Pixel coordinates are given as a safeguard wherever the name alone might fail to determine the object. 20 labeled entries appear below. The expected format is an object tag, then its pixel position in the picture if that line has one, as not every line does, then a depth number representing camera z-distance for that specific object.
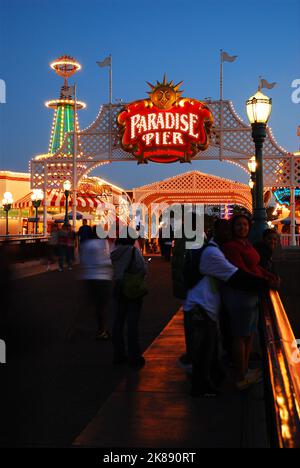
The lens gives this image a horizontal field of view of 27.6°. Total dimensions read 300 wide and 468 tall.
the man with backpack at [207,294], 5.32
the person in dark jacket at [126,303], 6.89
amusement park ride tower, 47.34
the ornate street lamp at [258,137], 9.60
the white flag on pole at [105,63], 25.71
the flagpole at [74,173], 24.77
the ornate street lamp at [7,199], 30.43
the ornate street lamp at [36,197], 32.12
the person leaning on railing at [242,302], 5.52
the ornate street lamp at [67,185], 24.59
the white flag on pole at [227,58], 24.95
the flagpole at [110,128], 24.55
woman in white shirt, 8.33
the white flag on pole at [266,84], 22.53
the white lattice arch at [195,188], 33.56
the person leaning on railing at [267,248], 6.95
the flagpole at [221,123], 23.59
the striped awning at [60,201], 34.55
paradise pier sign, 23.38
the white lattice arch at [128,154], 23.16
